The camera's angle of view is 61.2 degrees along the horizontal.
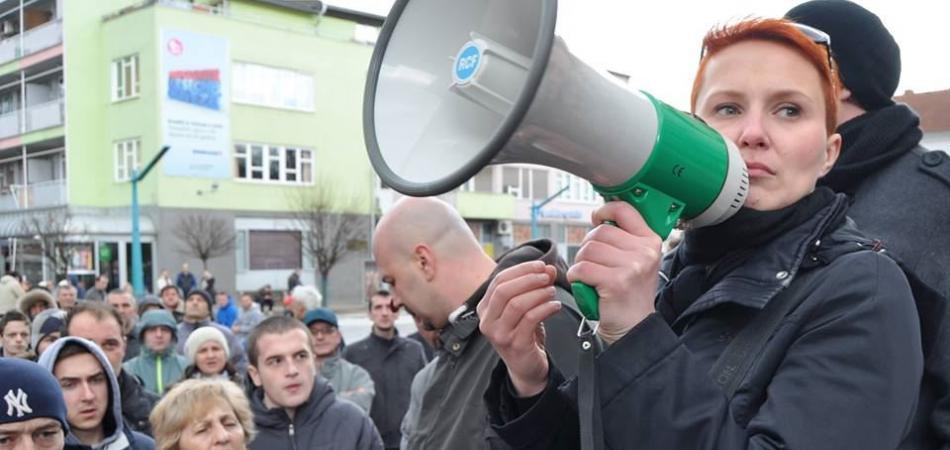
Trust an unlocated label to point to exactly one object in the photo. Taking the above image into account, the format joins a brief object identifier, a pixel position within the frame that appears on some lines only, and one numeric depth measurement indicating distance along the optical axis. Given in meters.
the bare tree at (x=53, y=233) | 23.60
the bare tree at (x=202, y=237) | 27.33
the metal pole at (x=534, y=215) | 32.85
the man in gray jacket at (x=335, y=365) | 5.46
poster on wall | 27.62
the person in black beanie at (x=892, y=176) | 1.34
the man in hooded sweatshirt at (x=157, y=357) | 6.17
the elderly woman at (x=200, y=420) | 3.35
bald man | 2.33
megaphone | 1.06
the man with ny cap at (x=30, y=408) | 2.92
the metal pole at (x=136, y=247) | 19.59
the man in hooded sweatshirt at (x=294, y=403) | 3.91
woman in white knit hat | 5.48
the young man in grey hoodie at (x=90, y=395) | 3.60
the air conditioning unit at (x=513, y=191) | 38.27
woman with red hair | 1.06
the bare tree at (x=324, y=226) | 30.09
